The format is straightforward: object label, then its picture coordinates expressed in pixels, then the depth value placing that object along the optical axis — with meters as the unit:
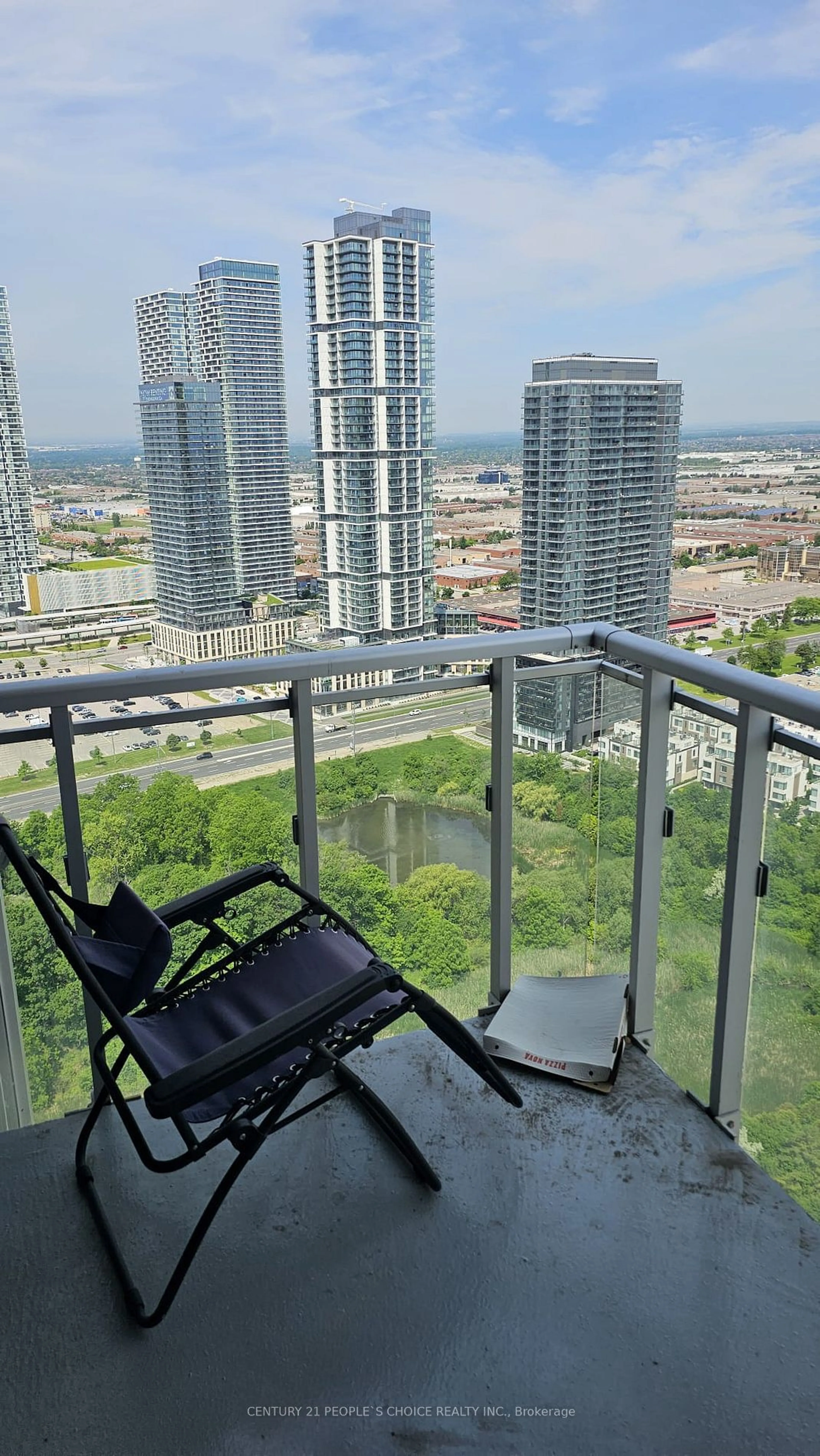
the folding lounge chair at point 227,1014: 1.55
